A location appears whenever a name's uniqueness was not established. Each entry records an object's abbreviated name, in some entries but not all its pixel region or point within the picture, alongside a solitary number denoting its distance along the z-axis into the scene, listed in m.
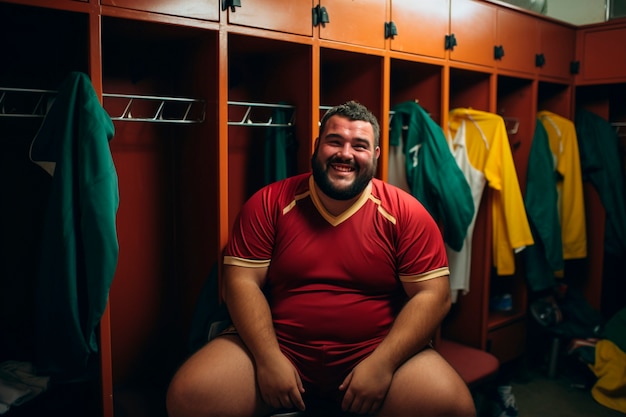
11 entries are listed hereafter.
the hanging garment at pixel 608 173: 3.28
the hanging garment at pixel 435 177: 2.54
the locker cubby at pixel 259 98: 2.25
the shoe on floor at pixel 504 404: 2.70
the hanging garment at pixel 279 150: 2.29
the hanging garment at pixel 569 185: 3.22
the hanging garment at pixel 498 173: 2.80
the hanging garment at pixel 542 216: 3.06
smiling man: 1.69
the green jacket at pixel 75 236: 1.62
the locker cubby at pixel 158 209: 2.14
